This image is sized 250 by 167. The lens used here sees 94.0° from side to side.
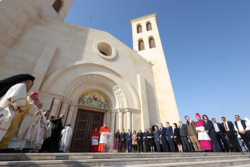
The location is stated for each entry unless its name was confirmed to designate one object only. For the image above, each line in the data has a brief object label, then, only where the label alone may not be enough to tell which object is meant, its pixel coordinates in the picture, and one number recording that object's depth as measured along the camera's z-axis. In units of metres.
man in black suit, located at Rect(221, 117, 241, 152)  5.05
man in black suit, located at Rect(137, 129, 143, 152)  6.29
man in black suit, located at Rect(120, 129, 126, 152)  6.51
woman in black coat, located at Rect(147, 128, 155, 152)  6.01
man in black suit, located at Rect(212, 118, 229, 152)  5.06
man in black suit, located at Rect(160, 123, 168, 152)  5.68
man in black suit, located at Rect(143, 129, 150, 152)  6.03
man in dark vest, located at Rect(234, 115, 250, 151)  4.46
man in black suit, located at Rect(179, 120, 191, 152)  5.20
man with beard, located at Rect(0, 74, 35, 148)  1.74
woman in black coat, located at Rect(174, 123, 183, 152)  5.43
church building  5.62
